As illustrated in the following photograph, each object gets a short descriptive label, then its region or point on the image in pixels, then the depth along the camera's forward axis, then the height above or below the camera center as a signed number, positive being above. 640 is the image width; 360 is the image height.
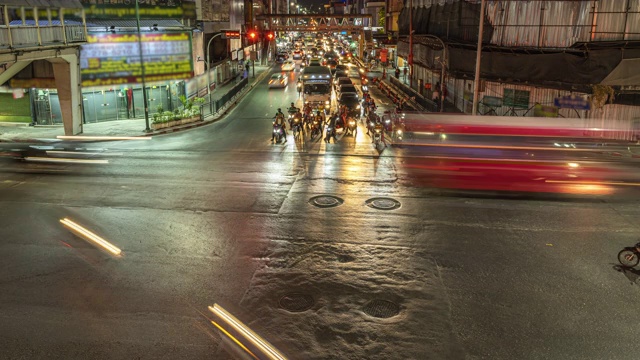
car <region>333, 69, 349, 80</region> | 46.38 -1.56
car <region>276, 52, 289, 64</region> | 89.62 -0.07
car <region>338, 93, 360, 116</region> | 32.28 -2.92
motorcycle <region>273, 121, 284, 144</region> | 25.15 -3.71
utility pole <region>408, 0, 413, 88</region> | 42.62 +0.66
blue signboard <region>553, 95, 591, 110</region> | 23.66 -2.10
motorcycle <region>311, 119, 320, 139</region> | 26.89 -3.68
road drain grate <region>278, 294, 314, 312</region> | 9.45 -4.56
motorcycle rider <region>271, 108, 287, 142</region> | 25.12 -3.16
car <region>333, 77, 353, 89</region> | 38.31 -1.88
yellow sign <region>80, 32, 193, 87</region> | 30.69 -0.11
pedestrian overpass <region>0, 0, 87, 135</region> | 24.03 +0.37
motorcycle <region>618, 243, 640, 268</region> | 10.78 -4.19
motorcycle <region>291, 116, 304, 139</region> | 26.39 -3.62
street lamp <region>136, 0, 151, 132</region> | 28.53 -1.34
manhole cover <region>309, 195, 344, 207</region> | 15.43 -4.36
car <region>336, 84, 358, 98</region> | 35.51 -2.24
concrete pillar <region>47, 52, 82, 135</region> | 28.09 -1.86
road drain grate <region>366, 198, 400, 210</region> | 15.15 -4.36
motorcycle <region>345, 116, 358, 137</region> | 27.02 -3.57
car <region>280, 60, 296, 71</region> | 69.69 -1.40
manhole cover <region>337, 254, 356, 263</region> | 11.48 -4.48
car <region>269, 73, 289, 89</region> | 51.72 -2.57
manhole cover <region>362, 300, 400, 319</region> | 9.20 -4.54
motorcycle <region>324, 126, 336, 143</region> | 25.59 -3.77
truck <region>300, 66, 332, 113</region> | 35.97 -2.33
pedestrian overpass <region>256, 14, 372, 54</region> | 92.62 +5.58
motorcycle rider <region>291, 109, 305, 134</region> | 26.48 -3.06
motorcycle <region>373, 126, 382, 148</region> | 24.22 -3.66
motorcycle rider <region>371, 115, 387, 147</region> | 24.33 -3.32
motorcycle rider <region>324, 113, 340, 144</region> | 25.62 -3.67
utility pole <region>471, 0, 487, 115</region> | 25.89 -0.71
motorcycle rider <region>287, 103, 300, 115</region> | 27.33 -2.80
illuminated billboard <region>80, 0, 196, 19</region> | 31.19 +3.05
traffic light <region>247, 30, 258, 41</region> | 42.73 +1.87
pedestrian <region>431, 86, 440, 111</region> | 34.28 -2.76
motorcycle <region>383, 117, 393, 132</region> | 26.80 -3.49
